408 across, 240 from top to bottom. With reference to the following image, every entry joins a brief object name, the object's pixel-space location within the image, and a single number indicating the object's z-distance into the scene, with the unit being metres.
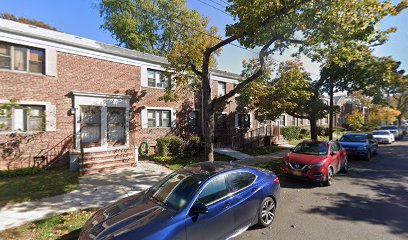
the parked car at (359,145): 12.31
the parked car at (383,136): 21.19
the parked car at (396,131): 25.35
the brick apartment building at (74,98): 9.13
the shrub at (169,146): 12.54
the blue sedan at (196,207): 3.17
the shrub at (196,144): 14.37
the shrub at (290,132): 22.28
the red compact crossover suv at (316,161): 7.46
